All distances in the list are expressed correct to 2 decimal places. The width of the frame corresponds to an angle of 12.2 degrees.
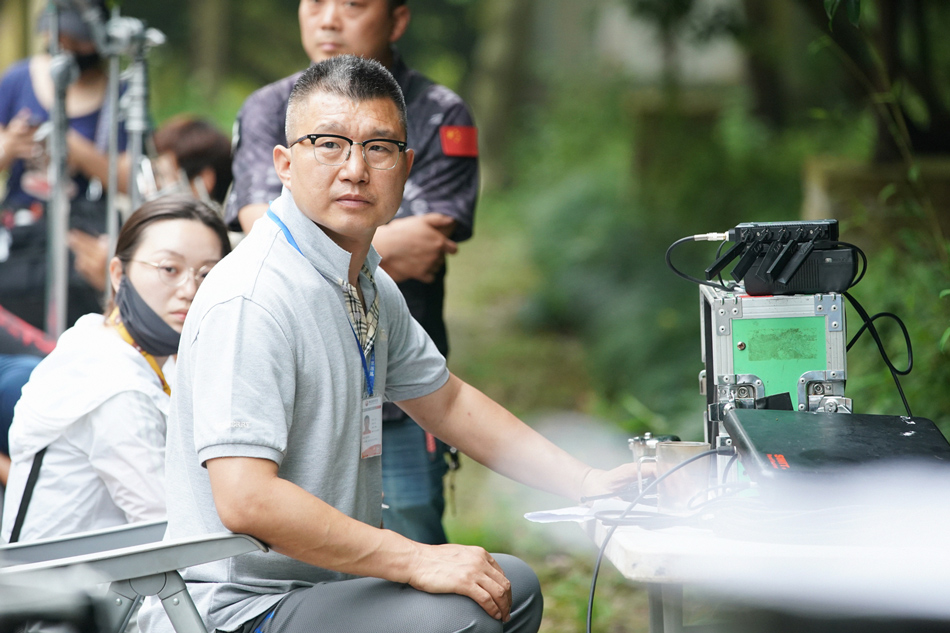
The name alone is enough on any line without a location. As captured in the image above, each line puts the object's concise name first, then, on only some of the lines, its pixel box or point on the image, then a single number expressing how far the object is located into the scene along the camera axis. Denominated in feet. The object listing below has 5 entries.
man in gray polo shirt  18.70
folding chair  18.62
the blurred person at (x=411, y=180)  21.51
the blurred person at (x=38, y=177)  26.12
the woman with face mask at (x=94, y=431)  19.94
